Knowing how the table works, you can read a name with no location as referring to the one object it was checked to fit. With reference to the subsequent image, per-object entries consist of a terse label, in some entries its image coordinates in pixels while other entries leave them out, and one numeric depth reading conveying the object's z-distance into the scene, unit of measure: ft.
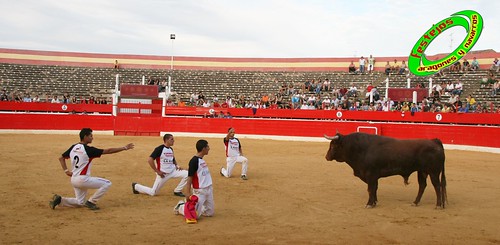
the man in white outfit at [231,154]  39.68
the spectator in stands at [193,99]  103.95
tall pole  124.26
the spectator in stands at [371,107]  84.84
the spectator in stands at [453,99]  81.55
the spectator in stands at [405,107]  79.84
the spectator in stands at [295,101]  94.60
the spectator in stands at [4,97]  92.88
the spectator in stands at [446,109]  75.67
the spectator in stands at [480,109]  73.06
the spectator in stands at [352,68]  114.21
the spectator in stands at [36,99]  97.57
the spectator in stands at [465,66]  96.00
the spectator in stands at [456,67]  97.35
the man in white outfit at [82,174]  26.37
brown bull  29.25
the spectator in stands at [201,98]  97.55
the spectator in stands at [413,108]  78.06
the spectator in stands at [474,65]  95.70
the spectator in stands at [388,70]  106.08
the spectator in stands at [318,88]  102.11
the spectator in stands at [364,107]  85.78
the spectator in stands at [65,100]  93.75
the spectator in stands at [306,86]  104.75
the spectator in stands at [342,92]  97.73
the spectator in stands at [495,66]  93.09
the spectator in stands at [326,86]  102.83
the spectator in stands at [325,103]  90.66
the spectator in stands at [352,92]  98.43
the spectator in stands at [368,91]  91.58
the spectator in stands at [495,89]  83.30
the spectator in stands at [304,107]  91.91
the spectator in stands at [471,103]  76.08
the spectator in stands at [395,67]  106.27
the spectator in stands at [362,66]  112.68
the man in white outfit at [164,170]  30.96
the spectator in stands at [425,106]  78.39
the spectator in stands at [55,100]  95.81
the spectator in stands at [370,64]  112.47
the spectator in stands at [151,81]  107.86
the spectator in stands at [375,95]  91.69
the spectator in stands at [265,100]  96.43
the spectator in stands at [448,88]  88.26
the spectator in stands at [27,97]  95.80
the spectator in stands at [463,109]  74.49
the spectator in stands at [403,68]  104.27
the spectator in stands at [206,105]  93.11
